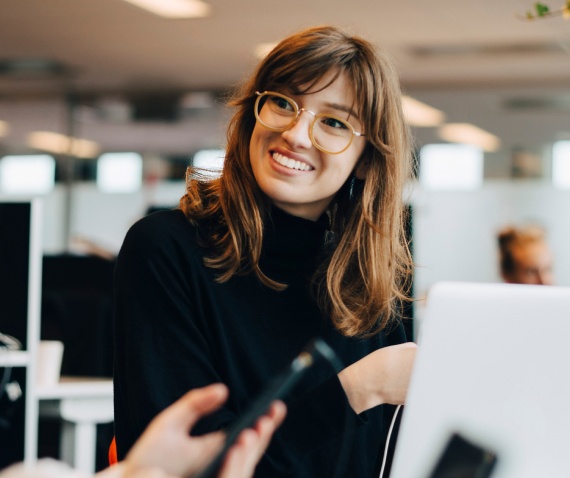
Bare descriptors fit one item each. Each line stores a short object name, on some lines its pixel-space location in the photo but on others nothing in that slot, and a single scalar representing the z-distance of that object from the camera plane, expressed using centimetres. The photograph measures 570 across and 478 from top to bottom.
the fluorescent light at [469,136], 724
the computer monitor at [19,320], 294
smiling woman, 117
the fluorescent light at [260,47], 621
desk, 317
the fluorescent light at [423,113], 737
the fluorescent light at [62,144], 808
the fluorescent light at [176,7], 534
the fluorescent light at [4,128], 808
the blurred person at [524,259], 365
